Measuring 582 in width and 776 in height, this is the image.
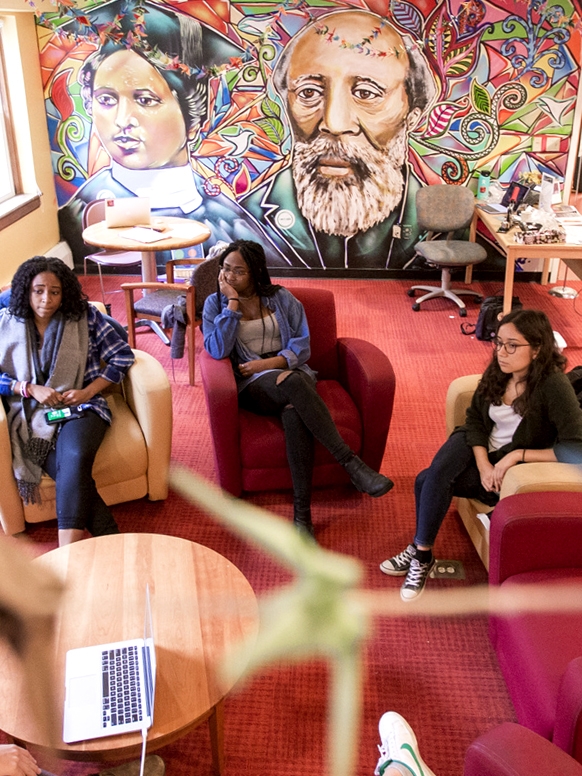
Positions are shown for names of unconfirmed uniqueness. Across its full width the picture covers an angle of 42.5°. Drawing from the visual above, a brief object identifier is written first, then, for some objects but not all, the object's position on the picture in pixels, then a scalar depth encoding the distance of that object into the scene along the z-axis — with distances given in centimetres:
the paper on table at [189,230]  500
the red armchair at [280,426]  305
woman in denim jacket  304
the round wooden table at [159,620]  179
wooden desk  469
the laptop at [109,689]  177
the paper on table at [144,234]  484
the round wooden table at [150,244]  473
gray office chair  564
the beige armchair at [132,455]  295
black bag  497
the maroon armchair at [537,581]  195
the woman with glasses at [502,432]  259
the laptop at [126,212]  509
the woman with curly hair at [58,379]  281
